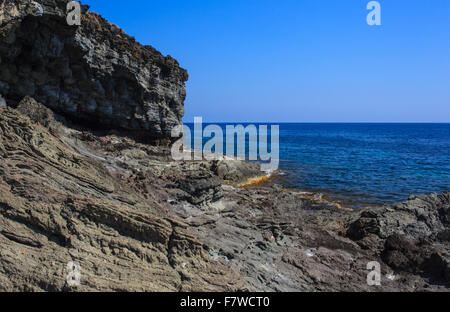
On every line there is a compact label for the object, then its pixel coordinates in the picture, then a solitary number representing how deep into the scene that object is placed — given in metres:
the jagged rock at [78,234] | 7.00
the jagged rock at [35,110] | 14.74
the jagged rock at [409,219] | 12.68
